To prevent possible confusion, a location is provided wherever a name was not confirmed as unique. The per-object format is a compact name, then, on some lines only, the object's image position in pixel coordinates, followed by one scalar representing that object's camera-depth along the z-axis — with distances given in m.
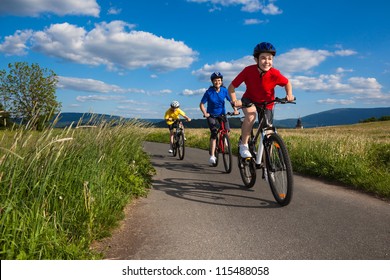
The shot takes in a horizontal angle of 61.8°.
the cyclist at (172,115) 12.83
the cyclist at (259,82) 5.78
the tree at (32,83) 48.91
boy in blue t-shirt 9.31
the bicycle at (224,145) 8.56
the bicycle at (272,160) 5.07
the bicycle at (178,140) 11.85
